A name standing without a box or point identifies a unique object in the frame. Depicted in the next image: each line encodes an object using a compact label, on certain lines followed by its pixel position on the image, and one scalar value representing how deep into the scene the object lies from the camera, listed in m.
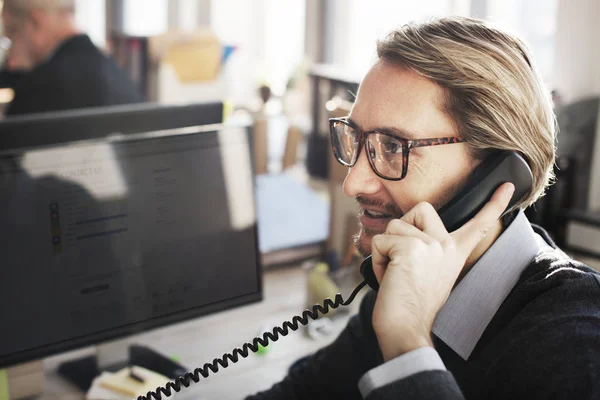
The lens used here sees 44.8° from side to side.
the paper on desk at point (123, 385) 1.30
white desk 1.40
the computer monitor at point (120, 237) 1.21
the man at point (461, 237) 0.90
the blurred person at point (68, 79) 2.76
